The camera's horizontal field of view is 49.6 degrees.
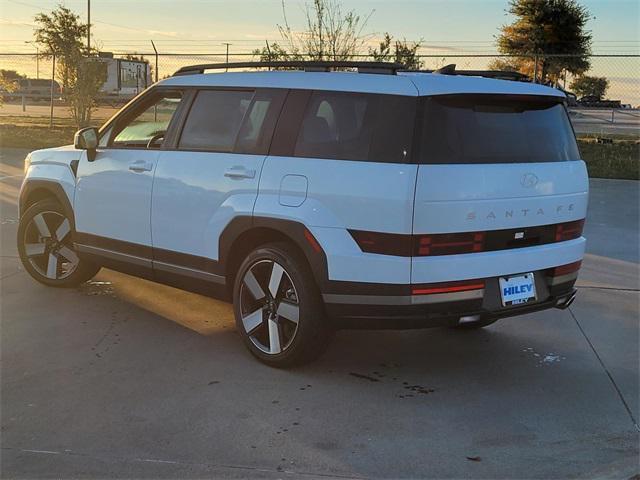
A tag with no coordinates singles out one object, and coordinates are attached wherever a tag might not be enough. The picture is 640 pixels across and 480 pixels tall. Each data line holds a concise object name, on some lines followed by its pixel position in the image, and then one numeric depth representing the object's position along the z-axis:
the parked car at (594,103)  24.80
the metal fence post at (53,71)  18.92
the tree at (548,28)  28.23
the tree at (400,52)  13.83
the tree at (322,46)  13.25
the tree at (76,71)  18.22
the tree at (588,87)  23.29
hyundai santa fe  3.88
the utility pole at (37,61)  18.74
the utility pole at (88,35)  19.20
